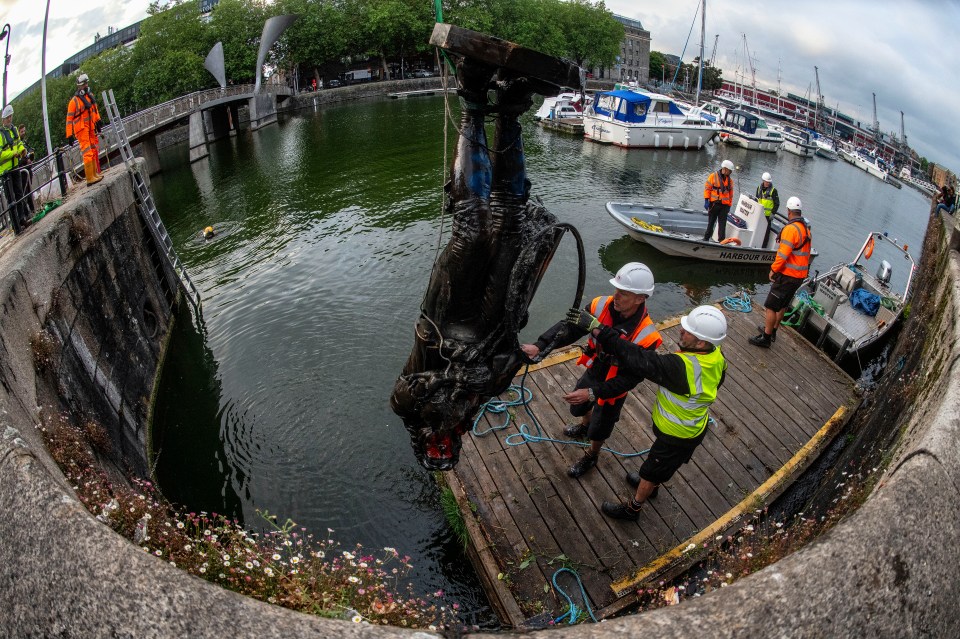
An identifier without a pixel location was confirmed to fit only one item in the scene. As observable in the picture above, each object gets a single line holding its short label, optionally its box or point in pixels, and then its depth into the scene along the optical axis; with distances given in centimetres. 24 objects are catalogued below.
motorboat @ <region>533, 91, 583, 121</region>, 4166
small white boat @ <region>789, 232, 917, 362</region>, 1149
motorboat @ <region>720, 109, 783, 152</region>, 4028
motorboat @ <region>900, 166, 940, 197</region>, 4084
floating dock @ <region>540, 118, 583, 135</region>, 3953
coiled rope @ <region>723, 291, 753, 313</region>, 1117
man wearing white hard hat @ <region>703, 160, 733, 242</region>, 1528
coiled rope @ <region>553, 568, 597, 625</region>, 527
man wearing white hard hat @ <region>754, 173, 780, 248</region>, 1558
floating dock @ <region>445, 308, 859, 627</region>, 572
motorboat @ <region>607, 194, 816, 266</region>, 1570
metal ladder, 1204
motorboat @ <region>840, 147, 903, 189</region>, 4078
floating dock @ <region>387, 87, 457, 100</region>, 5531
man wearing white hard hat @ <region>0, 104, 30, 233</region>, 820
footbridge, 2727
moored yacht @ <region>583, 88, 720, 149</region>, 3528
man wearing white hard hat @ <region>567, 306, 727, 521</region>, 500
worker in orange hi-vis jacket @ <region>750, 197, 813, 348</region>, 931
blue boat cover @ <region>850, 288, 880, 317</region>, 1224
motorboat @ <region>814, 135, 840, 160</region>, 4641
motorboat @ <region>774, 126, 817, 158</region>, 4181
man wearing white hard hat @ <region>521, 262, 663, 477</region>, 554
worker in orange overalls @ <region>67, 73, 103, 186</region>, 1131
